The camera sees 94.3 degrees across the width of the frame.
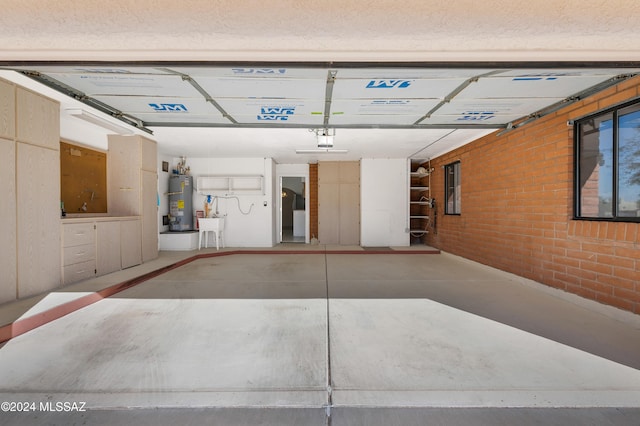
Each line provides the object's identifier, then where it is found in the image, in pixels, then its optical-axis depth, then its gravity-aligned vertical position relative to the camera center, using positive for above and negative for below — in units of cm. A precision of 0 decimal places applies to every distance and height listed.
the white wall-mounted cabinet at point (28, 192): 324 +20
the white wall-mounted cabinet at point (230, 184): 825 +69
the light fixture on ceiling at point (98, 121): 416 +138
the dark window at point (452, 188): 679 +48
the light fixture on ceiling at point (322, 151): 707 +142
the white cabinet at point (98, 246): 408 -58
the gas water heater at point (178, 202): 778 +19
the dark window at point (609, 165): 301 +47
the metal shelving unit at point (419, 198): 834 +29
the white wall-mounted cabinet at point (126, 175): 566 +66
